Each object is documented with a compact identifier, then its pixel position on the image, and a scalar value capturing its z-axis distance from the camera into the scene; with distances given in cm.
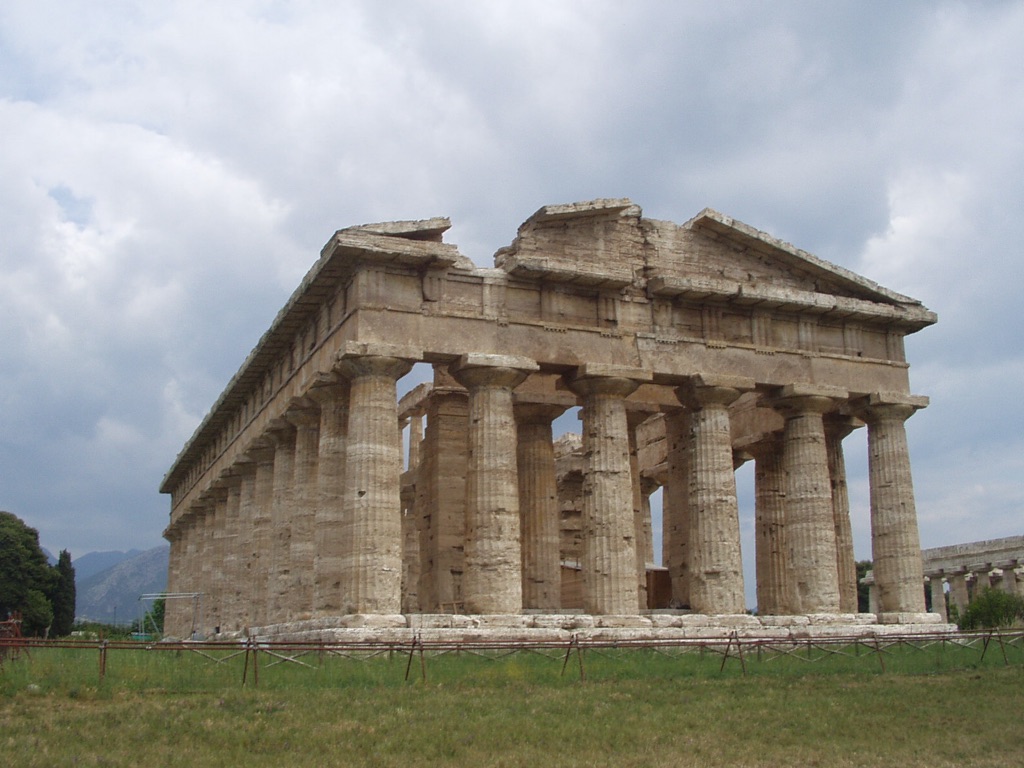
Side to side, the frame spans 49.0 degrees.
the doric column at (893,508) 3062
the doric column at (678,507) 3397
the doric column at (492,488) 2577
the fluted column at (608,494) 2727
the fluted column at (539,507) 3077
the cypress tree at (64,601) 7282
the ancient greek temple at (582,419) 2622
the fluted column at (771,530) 3325
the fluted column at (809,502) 2962
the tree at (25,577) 6538
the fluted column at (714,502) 2831
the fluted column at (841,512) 3394
